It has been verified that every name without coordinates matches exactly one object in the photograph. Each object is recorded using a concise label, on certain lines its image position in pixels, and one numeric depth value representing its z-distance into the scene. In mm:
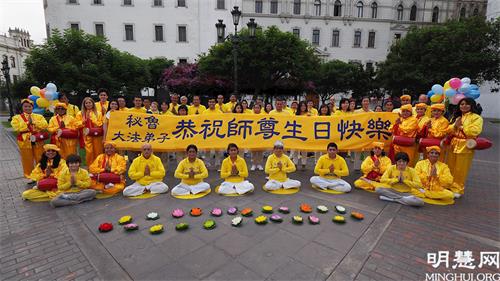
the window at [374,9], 36500
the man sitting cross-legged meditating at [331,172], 5758
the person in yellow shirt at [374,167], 5986
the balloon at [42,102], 7012
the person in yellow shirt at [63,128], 6164
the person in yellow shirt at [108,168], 5500
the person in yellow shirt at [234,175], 5559
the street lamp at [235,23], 10996
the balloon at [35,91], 7164
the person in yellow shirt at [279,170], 5746
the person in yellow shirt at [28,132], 5961
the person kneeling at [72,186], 4918
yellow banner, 6906
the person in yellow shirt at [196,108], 8094
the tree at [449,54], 13977
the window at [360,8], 36625
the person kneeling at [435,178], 5180
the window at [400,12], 36906
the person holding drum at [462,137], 5215
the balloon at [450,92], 6109
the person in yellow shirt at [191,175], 5484
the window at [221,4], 34125
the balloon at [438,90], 6730
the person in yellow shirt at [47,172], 5277
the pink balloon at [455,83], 6102
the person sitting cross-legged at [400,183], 5191
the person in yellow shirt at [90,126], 6492
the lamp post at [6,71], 21359
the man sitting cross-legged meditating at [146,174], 5453
